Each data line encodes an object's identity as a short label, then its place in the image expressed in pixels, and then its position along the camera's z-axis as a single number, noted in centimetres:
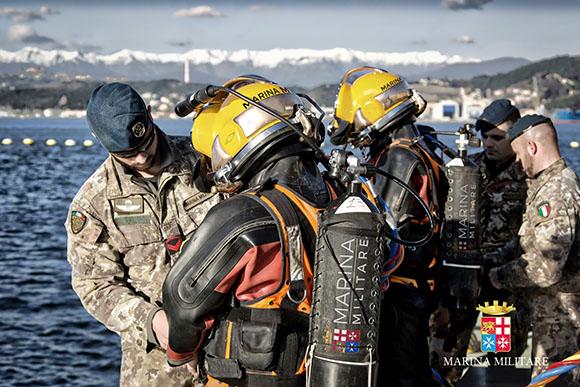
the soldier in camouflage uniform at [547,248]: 538
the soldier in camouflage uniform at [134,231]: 439
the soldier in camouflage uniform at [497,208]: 644
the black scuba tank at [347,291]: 303
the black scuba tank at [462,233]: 557
